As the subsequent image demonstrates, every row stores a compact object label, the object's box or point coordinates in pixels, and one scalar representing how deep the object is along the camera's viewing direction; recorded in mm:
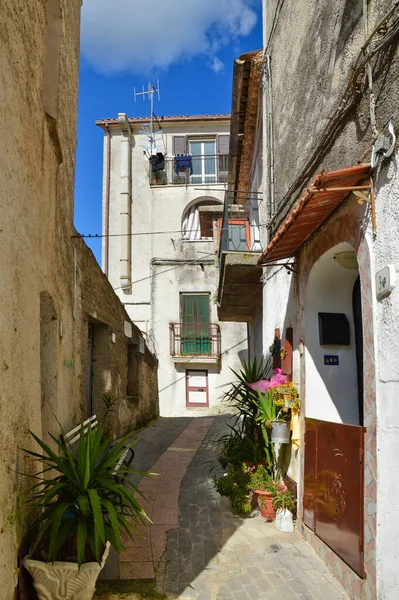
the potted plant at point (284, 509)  5488
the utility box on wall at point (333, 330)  5465
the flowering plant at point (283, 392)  5805
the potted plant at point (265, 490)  5792
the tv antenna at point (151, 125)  21375
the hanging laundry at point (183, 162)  21516
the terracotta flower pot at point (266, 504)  5781
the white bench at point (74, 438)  6092
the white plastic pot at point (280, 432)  5779
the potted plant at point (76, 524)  3531
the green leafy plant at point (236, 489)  5933
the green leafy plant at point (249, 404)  6754
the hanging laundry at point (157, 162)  21266
